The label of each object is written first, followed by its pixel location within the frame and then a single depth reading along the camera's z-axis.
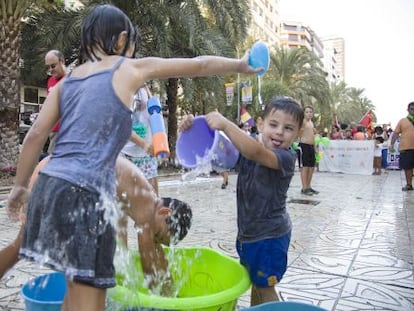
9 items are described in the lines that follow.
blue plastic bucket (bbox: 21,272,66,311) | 1.88
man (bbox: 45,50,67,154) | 3.26
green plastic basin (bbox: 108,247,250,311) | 1.41
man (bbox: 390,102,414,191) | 8.16
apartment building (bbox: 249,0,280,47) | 48.79
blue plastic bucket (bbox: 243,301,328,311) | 1.53
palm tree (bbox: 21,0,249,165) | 9.70
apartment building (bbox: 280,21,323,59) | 82.34
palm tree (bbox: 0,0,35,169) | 8.77
